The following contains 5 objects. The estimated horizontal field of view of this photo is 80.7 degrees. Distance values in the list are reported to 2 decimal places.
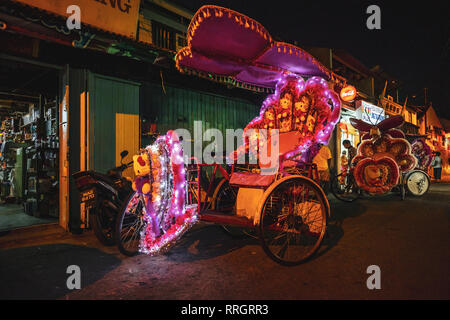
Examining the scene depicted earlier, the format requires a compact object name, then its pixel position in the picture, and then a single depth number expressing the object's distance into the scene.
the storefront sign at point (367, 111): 13.59
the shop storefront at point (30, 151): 5.90
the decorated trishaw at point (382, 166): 7.47
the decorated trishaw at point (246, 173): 3.45
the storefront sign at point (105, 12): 4.31
